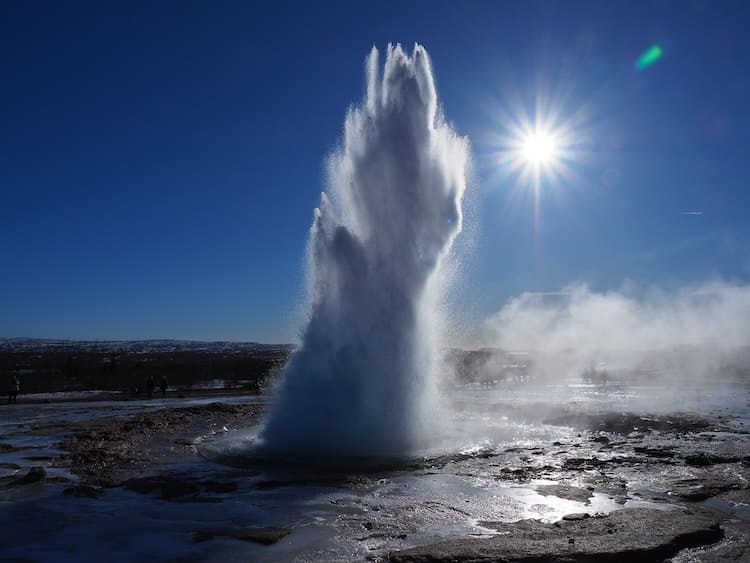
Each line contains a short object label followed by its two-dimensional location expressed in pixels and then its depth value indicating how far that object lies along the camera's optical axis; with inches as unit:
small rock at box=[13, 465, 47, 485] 348.2
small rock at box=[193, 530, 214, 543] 241.4
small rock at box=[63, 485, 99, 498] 319.0
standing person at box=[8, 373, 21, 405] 934.4
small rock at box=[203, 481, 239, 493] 330.3
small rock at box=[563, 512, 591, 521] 262.5
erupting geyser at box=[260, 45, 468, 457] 501.0
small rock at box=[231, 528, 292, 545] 239.1
